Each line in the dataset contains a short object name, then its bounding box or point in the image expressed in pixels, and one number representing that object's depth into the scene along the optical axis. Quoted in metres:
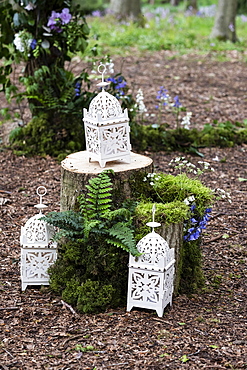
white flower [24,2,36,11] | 5.75
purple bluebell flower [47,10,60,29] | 5.77
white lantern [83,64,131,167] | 3.68
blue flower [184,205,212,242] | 3.62
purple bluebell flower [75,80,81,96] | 6.16
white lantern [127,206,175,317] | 3.23
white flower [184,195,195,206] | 3.57
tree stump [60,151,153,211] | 3.63
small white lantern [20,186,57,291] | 3.60
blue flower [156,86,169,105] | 6.48
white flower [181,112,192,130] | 6.50
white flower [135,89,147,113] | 6.36
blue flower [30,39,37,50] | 5.97
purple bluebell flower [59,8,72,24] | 5.75
